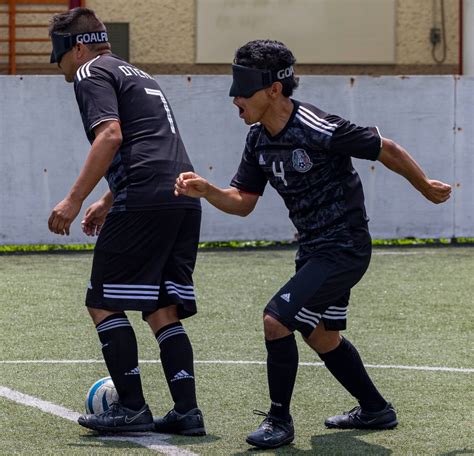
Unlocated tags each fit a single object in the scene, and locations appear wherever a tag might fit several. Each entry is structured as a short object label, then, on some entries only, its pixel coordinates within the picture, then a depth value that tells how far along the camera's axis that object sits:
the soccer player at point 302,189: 11.08
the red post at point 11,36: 44.27
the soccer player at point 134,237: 11.70
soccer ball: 12.01
